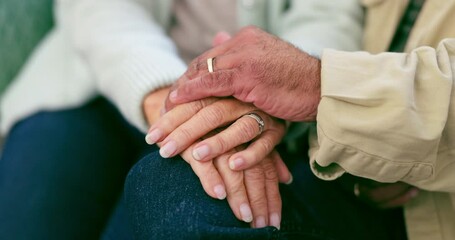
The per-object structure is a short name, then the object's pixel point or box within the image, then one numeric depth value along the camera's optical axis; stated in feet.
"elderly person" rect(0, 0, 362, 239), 2.51
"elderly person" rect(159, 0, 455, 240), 1.80
